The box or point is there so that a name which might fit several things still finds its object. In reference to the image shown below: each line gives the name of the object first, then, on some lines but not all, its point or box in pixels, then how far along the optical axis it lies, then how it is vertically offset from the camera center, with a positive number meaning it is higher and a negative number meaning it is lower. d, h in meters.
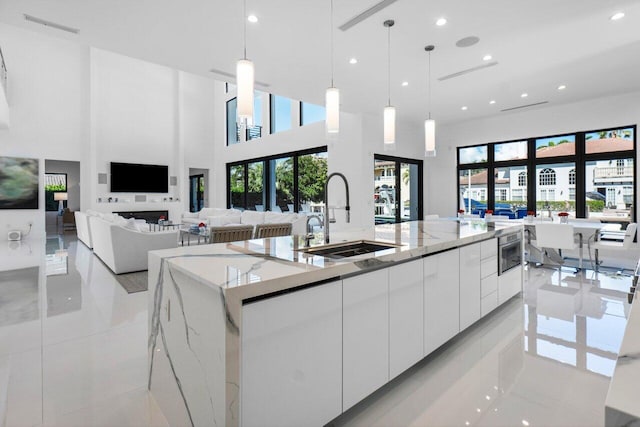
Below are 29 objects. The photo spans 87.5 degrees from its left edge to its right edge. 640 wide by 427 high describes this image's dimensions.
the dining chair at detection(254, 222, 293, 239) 5.55 -0.34
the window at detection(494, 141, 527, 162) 7.67 +1.36
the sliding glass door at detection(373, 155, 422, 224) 8.15 +0.52
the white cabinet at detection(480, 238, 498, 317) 2.83 -0.59
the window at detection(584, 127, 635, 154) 6.34 +1.32
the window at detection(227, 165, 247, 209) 11.80 +0.86
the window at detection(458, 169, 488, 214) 8.34 +0.49
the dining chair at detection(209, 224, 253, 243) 4.80 -0.34
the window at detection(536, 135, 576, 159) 7.00 +1.33
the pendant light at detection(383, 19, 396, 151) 3.74 +0.99
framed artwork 8.57 +0.76
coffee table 6.38 -0.42
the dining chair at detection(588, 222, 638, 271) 4.81 -0.54
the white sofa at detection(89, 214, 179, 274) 4.71 -0.48
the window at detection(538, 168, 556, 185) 7.26 +0.69
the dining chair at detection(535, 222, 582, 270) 4.67 -0.41
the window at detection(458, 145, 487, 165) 8.30 +1.38
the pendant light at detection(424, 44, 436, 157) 4.22 +0.93
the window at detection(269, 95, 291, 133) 9.82 +2.94
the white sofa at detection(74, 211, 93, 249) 6.85 -0.38
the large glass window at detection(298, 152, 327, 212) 8.96 +0.82
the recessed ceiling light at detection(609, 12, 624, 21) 3.57 +2.08
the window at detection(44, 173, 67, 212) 12.26 +0.91
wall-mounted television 10.28 +1.06
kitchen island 1.25 -0.53
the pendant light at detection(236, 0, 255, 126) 2.63 +0.97
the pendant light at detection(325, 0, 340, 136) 3.22 +0.98
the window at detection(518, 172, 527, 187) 7.64 +0.68
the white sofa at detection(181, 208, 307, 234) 7.44 -0.20
